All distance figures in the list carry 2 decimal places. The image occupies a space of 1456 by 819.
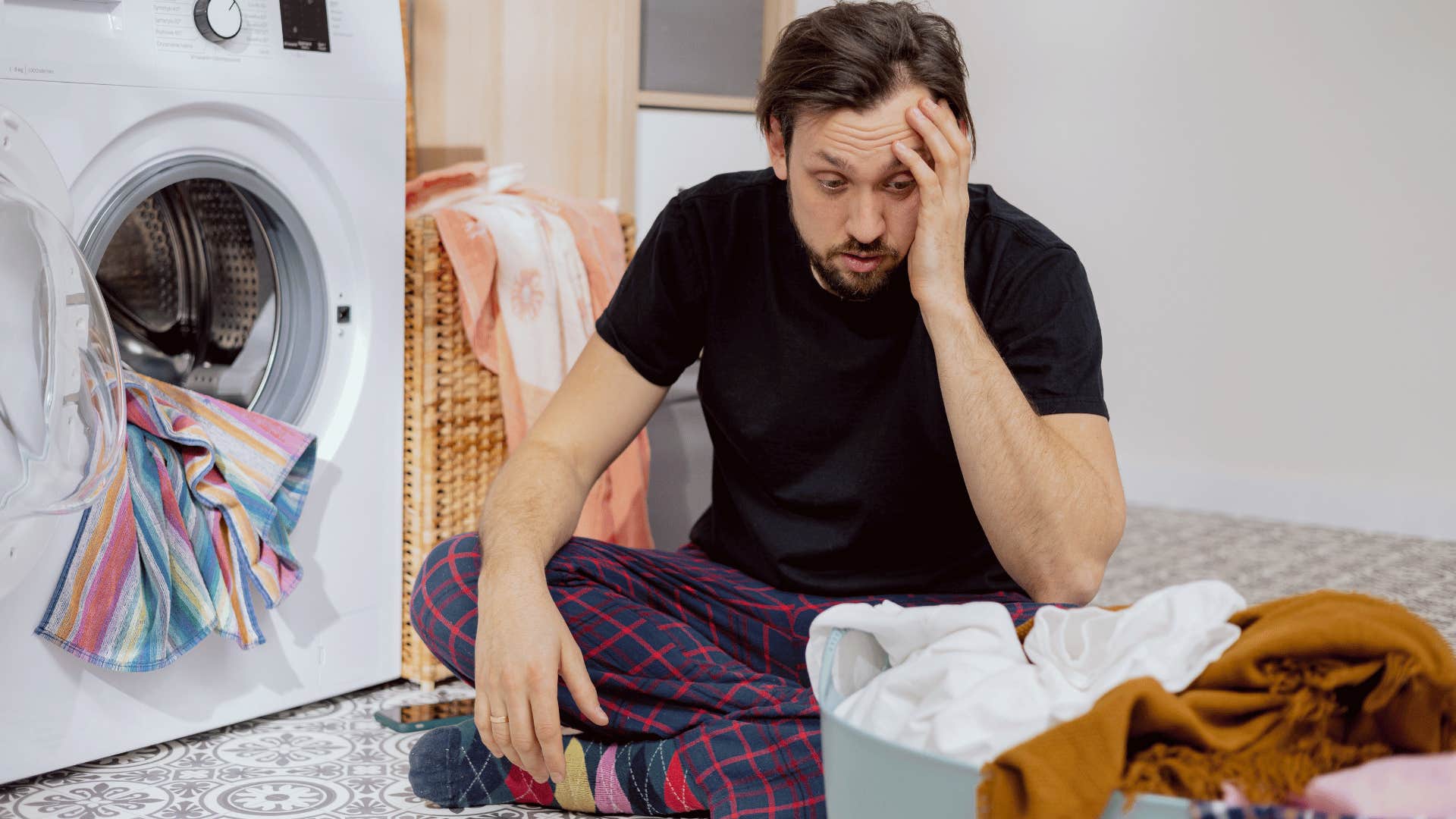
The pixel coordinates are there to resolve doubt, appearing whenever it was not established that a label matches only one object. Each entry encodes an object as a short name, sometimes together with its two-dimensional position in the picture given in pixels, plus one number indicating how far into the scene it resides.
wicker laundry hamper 1.75
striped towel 1.40
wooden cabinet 2.23
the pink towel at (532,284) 1.77
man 1.17
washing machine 1.39
